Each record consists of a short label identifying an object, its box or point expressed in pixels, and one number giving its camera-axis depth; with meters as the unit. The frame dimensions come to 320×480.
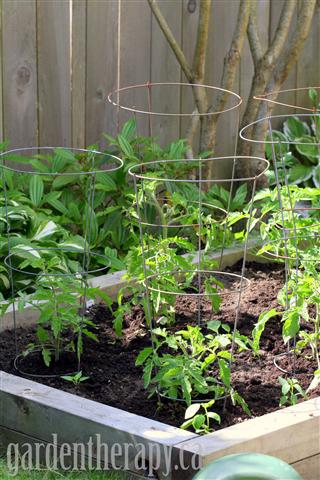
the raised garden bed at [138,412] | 2.99
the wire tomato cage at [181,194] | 3.94
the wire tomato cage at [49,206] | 4.57
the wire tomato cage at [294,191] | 3.84
